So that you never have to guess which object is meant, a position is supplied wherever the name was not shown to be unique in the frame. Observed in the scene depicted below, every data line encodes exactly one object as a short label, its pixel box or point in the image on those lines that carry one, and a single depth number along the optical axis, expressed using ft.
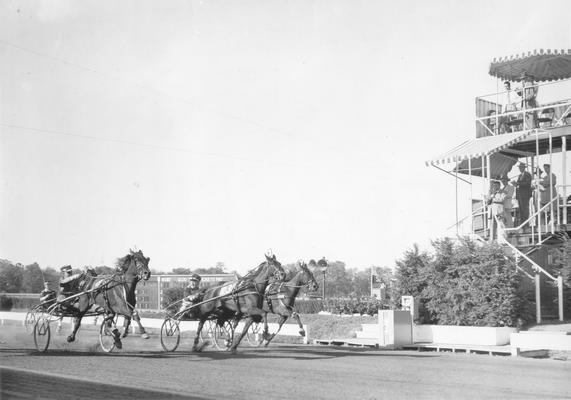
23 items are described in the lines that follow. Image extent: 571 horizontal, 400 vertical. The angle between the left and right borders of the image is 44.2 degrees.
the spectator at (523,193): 83.71
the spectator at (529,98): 85.20
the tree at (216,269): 188.34
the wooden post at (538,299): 70.64
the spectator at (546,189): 78.69
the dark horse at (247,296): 57.67
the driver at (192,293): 61.36
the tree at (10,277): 129.89
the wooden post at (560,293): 69.67
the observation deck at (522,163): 77.05
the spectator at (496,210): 80.23
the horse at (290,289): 62.49
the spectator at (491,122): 89.74
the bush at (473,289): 69.82
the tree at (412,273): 78.07
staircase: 74.28
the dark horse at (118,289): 54.08
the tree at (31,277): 147.29
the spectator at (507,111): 88.22
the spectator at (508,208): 81.46
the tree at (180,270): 166.49
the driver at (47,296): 61.46
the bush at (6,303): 143.64
